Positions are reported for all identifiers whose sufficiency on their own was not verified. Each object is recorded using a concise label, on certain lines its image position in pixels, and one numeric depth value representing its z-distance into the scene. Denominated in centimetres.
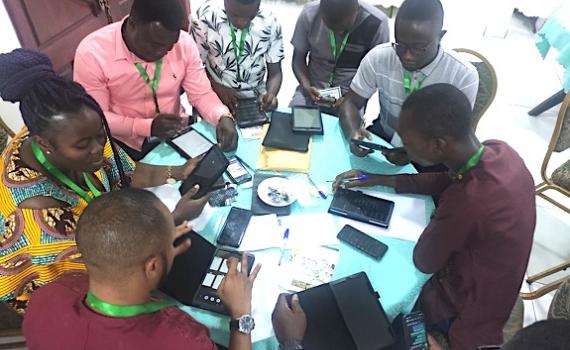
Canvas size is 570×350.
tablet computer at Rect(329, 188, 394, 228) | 177
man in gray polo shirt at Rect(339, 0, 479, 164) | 197
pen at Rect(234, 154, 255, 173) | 197
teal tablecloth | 152
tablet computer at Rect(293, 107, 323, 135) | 214
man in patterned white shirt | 247
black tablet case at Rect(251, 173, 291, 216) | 178
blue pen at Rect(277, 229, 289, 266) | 163
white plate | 180
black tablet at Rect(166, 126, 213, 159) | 204
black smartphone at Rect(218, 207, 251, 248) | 166
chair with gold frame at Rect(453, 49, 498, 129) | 237
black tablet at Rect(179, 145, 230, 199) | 180
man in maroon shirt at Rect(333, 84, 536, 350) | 149
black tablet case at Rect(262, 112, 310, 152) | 205
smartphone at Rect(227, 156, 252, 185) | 189
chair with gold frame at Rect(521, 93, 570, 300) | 234
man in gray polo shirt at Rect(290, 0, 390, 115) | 247
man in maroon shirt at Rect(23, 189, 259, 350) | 113
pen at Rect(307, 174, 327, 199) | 186
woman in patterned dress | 146
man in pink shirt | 196
